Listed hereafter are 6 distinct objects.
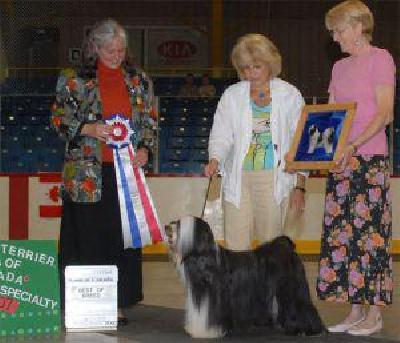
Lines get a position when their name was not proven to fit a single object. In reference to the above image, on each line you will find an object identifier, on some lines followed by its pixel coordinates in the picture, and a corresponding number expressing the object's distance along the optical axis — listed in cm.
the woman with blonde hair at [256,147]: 441
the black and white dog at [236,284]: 418
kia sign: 1434
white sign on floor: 459
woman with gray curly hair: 471
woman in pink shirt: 435
